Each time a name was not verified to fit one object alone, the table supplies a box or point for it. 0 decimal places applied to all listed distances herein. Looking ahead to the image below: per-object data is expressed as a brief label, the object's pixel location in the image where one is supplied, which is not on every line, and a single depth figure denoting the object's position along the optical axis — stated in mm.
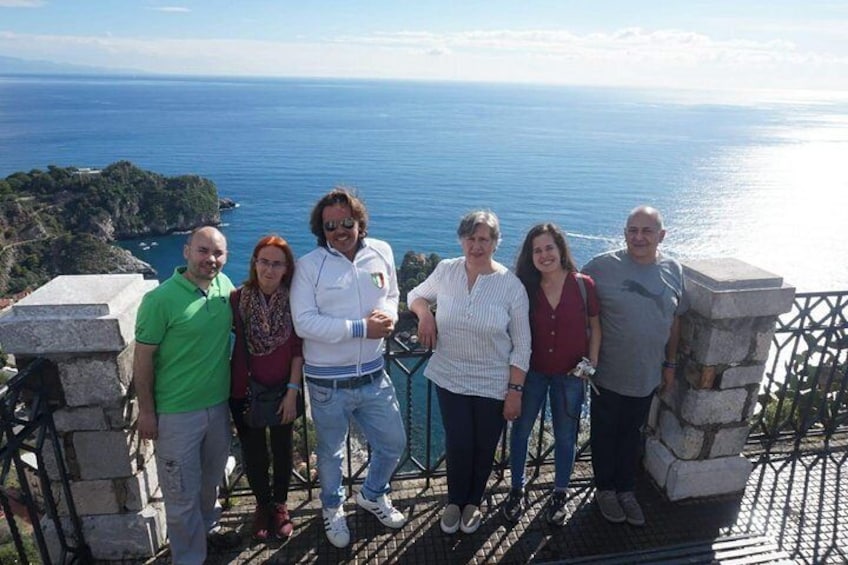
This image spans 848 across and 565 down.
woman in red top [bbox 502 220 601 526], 3547
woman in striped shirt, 3453
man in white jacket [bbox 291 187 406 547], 3354
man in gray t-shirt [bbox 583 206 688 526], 3730
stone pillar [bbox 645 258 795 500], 3982
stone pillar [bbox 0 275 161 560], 3252
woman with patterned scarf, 3342
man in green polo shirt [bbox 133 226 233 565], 3110
